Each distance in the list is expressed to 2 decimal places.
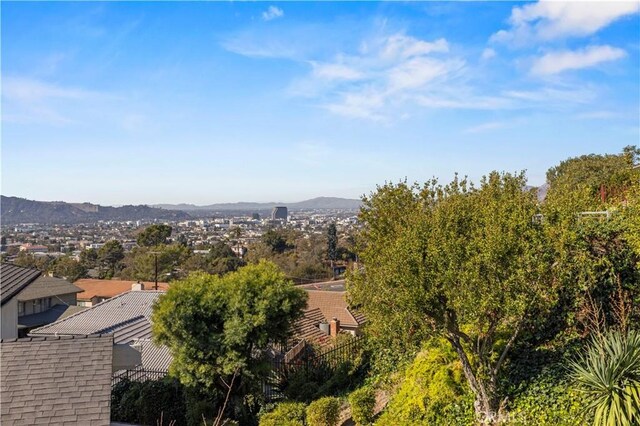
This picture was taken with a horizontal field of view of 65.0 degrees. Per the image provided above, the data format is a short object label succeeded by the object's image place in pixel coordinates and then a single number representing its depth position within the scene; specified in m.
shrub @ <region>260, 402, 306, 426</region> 10.91
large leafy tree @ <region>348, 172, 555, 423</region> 8.09
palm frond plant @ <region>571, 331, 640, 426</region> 7.43
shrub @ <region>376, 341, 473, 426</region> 9.40
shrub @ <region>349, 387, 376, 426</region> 10.56
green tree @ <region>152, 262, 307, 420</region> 12.41
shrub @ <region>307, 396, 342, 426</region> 10.55
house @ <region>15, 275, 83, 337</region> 31.17
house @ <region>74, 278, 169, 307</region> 43.03
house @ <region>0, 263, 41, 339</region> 13.38
